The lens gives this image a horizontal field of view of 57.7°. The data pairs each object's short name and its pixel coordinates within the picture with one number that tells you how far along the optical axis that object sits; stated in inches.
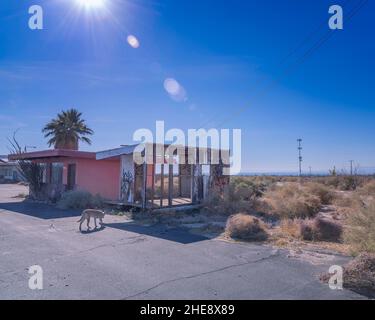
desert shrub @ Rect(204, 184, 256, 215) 592.4
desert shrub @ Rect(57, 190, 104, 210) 659.4
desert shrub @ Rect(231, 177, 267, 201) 647.0
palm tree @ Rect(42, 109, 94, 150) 1376.7
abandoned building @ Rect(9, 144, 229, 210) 625.3
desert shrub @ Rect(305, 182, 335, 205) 722.2
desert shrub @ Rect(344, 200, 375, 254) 273.9
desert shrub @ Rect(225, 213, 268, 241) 377.4
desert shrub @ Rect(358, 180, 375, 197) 721.0
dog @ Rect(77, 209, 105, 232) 431.3
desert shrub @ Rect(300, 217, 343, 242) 373.7
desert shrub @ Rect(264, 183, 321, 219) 537.0
